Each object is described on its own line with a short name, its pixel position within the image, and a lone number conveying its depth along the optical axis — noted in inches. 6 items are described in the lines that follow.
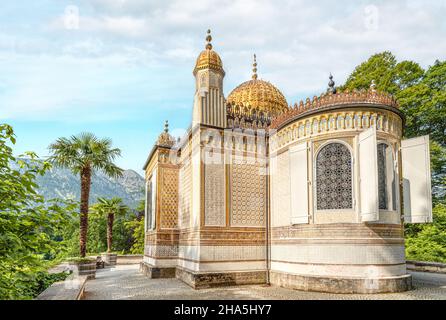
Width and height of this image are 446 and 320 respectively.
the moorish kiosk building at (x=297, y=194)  426.3
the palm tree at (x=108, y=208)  1090.1
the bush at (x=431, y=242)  765.9
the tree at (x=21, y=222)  149.6
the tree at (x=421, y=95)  916.6
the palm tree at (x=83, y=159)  637.5
